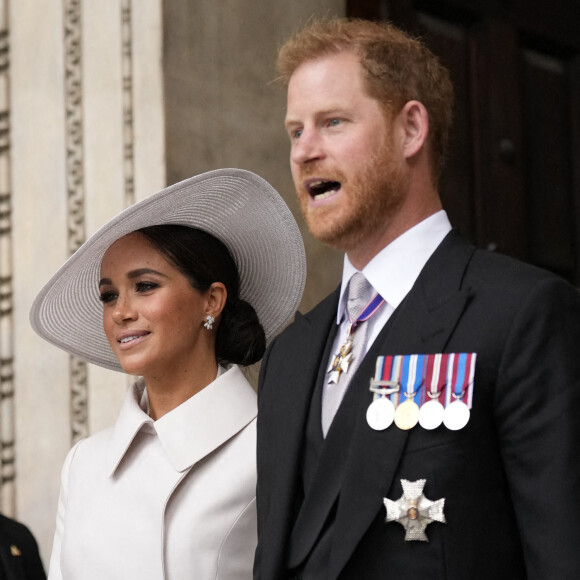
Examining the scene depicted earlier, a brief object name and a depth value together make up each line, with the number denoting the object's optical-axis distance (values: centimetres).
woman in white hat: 585
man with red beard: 410
